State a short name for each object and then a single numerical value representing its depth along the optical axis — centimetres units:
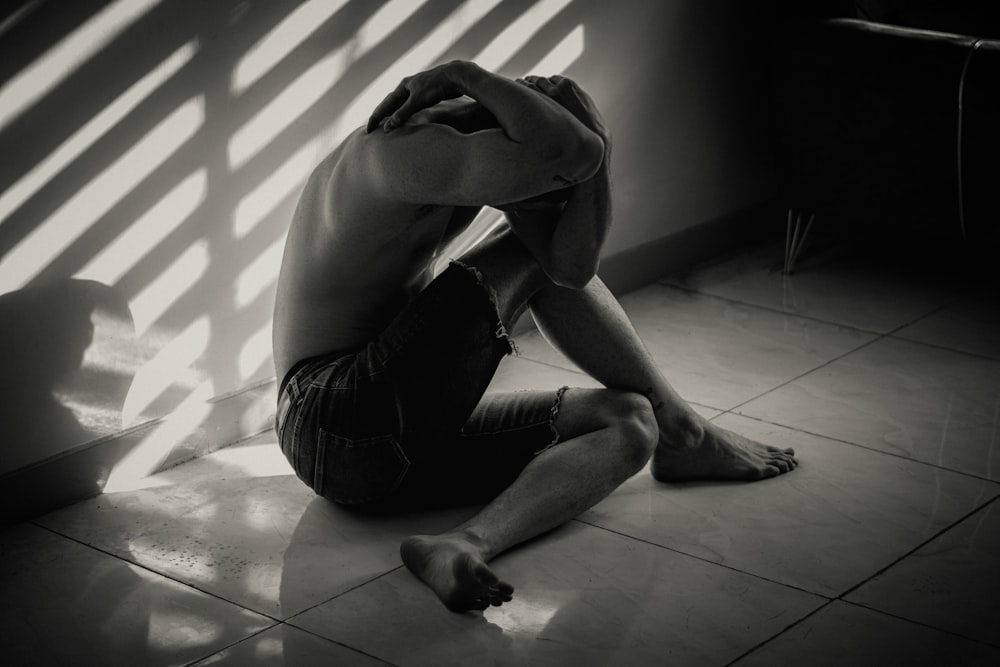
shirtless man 345
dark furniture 469
